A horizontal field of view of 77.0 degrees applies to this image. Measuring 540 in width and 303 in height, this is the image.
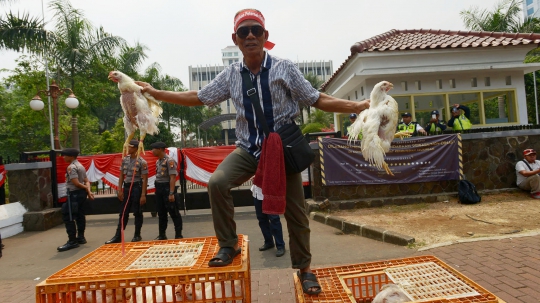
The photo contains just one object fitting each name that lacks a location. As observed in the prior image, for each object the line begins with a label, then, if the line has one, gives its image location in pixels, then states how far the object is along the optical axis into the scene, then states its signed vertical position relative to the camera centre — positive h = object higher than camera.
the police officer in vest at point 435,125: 9.41 +0.62
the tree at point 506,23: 18.31 +6.59
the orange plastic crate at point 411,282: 2.35 -1.04
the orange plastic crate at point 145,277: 2.29 -0.77
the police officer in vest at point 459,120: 9.49 +0.72
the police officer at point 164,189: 6.62 -0.48
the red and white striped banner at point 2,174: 8.69 +0.03
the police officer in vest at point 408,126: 8.57 +0.58
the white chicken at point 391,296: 2.43 -1.06
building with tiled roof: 10.04 +2.25
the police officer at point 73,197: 6.61 -0.53
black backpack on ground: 8.12 -1.17
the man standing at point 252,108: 2.65 +0.38
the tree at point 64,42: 12.88 +5.53
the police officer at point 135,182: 6.55 -0.31
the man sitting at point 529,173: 8.30 -0.80
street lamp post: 12.15 +2.59
